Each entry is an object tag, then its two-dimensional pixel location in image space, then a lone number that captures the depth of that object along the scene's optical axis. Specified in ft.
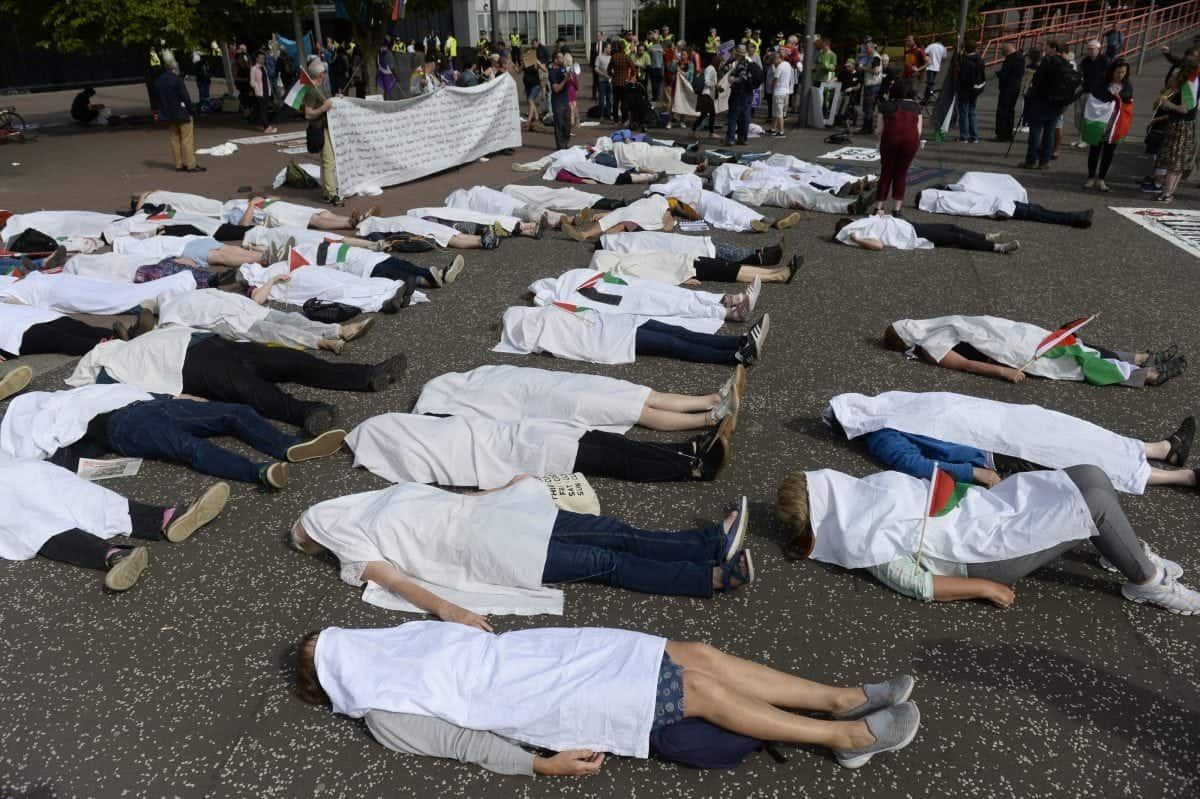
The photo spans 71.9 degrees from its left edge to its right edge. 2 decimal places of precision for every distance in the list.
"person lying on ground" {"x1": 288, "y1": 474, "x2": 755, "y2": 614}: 11.87
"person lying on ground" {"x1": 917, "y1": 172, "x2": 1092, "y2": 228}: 33.40
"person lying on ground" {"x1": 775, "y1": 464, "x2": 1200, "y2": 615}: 11.25
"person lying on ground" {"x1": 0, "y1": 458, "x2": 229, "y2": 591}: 13.03
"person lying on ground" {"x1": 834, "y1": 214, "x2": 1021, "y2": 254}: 29.50
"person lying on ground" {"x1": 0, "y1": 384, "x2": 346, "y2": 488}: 15.42
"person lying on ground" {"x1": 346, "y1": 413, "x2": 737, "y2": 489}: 14.52
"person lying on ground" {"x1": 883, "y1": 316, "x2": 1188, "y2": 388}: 18.34
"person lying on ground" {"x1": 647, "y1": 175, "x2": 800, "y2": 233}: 32.65
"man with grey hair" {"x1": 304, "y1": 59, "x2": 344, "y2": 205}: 35.81
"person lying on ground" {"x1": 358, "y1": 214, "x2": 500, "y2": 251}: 30.48
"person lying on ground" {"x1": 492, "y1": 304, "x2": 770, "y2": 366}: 19.84
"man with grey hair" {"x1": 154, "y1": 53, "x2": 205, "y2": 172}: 42.73
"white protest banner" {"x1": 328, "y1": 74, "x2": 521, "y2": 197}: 38.11
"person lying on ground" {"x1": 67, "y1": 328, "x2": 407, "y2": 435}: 17.37
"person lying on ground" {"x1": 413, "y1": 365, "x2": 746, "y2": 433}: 15.87
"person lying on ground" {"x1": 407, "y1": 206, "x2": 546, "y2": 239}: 31.42
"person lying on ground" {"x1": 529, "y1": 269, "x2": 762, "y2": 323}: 21.67
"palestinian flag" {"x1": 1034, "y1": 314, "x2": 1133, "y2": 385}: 18.22
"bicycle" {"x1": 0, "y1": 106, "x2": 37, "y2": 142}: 58.18
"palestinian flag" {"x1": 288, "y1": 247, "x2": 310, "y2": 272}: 24.40
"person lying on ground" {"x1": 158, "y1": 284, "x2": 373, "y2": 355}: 20.88
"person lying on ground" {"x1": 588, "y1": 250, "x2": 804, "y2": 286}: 25.05
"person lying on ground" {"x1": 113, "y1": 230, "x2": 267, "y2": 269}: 27.02
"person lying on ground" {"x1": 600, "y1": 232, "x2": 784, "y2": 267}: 26.68
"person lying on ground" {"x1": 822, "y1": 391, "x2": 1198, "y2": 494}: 13.71
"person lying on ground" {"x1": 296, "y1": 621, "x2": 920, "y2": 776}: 9.24
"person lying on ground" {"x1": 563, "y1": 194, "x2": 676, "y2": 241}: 30.09
